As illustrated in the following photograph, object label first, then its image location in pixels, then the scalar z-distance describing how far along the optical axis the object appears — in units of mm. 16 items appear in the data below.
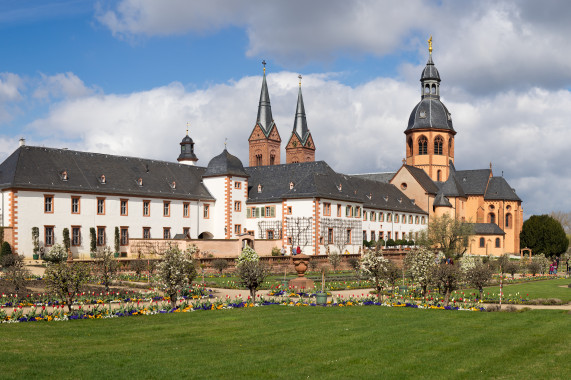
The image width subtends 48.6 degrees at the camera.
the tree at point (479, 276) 27938
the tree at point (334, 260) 50694
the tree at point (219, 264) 43969
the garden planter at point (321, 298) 24484
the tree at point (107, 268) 30320
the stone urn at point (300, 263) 31922
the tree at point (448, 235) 70000
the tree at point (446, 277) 25031
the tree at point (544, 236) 89375
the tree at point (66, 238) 51812
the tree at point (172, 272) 23266
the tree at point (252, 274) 25125
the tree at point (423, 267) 27016
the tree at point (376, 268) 26562
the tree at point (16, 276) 26094
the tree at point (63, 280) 21266
